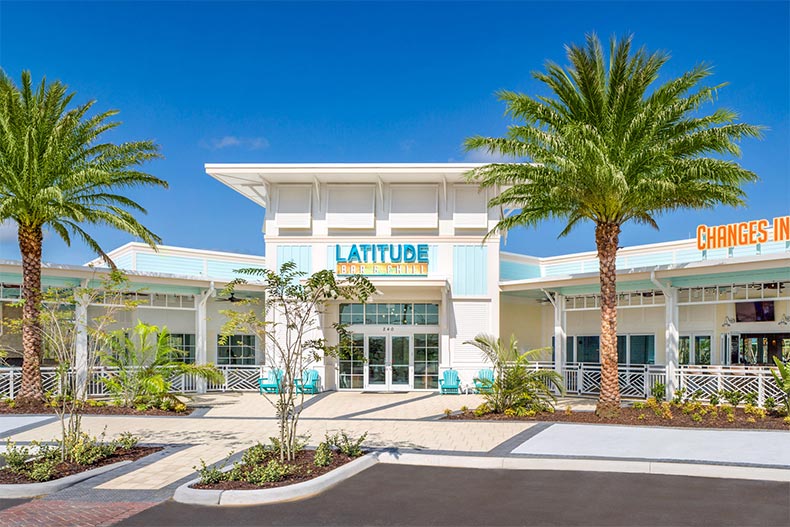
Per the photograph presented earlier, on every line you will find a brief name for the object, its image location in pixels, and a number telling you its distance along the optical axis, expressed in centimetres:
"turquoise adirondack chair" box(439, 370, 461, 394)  2184
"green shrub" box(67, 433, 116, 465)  995
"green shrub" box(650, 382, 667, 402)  1778
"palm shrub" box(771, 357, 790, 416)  1461
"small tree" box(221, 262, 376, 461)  985
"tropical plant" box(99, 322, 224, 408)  1725
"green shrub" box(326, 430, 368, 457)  1047
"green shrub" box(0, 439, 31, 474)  931
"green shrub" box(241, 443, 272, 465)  957
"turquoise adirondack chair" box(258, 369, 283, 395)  2166
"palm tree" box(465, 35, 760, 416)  1462
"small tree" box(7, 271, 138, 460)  1031
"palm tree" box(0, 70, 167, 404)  1633
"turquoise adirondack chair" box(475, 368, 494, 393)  1652
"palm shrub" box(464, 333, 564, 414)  1597
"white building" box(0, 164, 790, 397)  2159
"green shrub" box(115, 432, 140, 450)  1107
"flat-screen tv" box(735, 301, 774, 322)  2022
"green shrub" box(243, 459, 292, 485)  865
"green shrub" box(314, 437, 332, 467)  959
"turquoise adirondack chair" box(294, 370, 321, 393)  2169
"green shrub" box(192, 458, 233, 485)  859
